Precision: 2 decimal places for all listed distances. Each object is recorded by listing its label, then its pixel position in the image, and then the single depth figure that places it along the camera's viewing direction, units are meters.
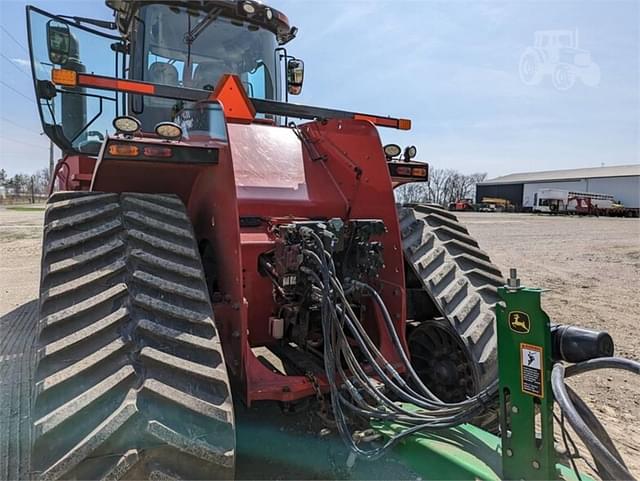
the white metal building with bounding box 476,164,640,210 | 55.62
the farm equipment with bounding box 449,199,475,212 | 55.50
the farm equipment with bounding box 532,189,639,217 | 45.72
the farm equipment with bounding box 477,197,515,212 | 59.28
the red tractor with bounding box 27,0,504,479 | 1.89
